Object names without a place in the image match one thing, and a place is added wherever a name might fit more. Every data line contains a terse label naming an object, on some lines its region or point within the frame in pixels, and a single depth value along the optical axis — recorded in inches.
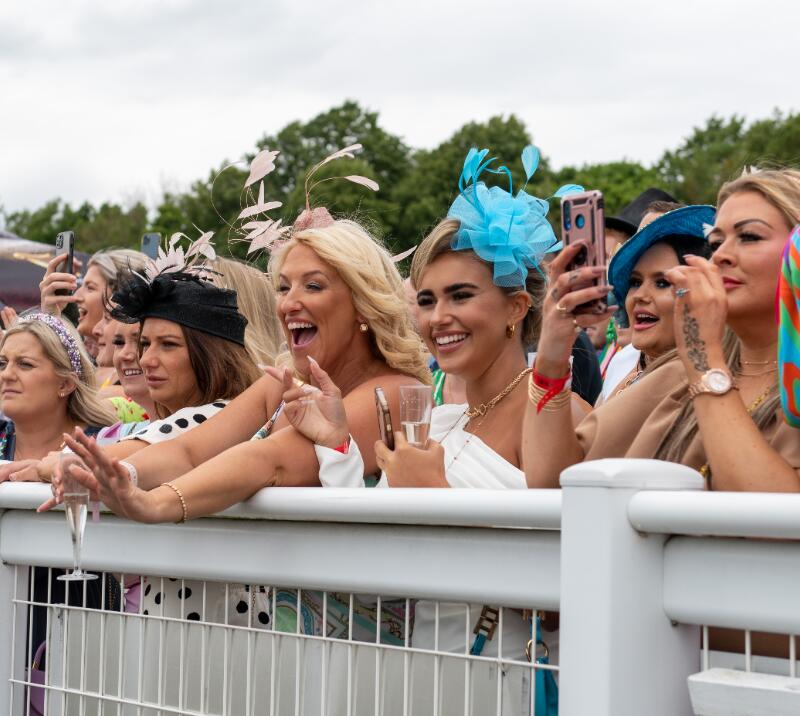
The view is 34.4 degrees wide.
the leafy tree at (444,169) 1887.3
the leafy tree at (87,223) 2336.4
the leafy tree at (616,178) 2226.9
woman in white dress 135.6
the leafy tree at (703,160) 1971.0
